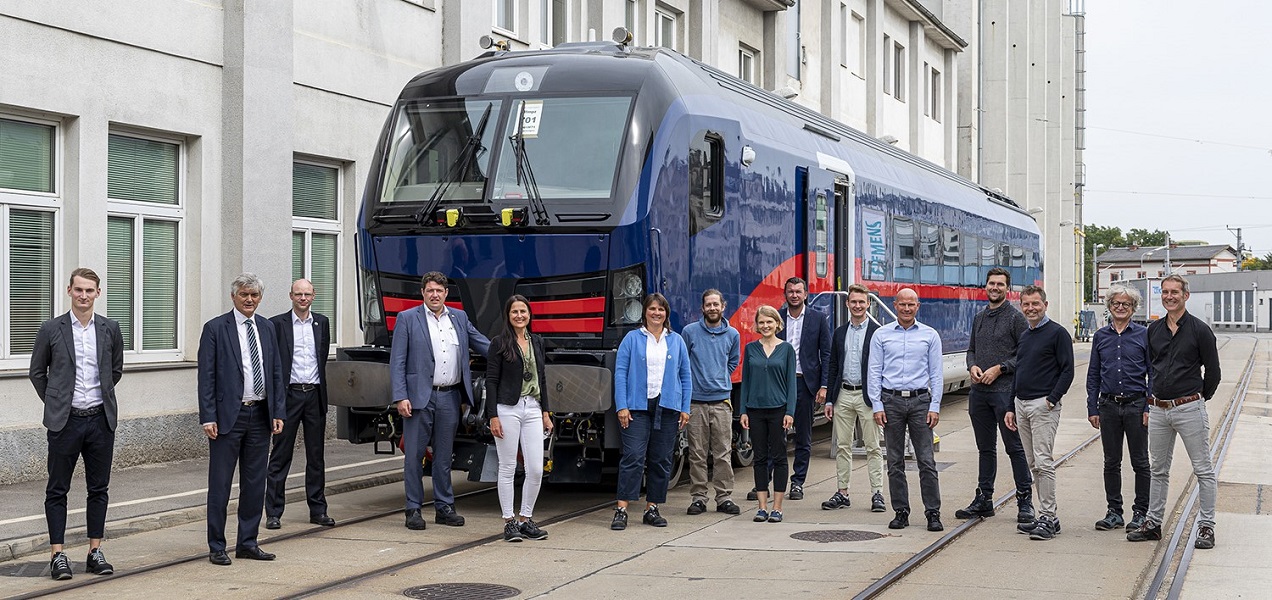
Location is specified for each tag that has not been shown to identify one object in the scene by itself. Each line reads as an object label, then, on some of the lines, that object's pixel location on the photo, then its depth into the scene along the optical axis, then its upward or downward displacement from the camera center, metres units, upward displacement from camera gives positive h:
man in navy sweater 10.20 -0.62
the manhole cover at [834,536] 10.09 -1.65
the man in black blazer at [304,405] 10.66 -0.75
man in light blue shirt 10.59 -0.68
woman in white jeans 10.02 -0.71
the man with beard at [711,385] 11.00 -0.62
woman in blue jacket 10.45 -0.71
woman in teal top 10.86 -0.75
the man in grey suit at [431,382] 10.40 -0.57
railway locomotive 10.88 +0.73
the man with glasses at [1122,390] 10.01 -0.61
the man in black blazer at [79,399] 8.45 -0.56
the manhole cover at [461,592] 7.93 -1.61
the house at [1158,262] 141.00 +4.30
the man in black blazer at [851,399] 11.67 -0.79
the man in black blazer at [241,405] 9.09 -0.64
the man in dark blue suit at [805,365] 12.02 -0.51
